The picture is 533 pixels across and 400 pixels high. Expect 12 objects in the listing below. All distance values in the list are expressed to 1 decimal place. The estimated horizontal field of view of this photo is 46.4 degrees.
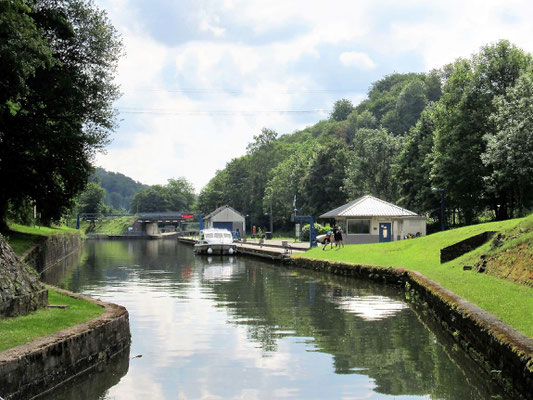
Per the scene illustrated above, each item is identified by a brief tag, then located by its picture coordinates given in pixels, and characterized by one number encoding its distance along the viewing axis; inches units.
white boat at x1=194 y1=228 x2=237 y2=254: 2253.9
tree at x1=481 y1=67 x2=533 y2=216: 1684.3
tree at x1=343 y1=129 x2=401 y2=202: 3358.8
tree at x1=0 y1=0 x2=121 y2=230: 1235.2
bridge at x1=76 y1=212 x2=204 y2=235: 5610.2
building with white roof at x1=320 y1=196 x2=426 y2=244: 2135.8
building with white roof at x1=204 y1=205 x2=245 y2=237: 4552.2
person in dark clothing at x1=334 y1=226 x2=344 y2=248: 1753.7
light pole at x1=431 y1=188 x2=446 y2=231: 1917.7
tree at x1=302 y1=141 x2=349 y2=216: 3558.1
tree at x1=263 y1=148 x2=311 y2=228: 3937.0
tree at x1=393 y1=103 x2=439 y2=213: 2618.1
